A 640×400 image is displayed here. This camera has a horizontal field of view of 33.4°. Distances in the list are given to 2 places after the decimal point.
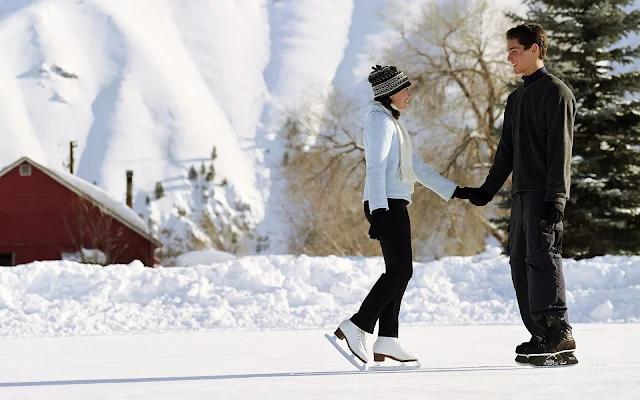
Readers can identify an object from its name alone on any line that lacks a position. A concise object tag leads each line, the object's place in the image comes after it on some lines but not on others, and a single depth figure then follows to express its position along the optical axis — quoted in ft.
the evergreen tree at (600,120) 70.85
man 20.16
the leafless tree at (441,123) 110.83
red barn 139.44
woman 20.26
